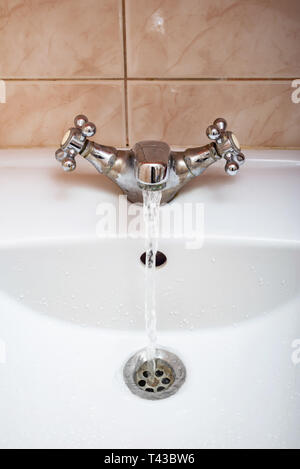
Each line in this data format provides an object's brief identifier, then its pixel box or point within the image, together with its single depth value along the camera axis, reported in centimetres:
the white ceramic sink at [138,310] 42
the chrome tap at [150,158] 41
